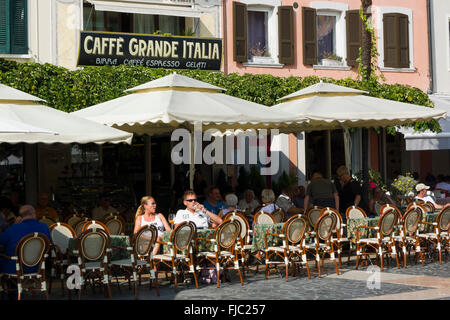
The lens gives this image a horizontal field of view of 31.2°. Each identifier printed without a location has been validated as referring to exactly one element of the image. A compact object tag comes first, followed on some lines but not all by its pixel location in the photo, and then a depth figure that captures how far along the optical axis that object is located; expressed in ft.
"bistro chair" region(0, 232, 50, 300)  32.58
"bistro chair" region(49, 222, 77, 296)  37.04
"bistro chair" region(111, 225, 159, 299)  36.06
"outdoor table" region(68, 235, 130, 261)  37.01
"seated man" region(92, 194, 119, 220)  48.73
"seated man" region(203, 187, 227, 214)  46.01
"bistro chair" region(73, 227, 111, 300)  34.91
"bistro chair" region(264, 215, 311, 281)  40.14
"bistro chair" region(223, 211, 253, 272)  41.20
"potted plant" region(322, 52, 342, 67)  75.87
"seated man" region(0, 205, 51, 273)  33.17
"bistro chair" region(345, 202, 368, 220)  46.49
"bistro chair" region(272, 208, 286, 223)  45.50
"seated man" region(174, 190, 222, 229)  40.52
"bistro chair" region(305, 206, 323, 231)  44.21
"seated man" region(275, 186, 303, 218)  51.19
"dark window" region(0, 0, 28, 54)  61.41
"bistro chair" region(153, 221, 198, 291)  37.22
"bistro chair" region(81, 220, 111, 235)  37.24
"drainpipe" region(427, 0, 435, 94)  81.46
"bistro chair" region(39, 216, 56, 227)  40.55
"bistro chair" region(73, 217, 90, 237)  39.91
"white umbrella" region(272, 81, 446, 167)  49.65
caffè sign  62.44
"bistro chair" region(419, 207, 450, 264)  45.87
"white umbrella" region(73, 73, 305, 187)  42.19
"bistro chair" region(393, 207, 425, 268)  44.41
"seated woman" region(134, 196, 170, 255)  39.52
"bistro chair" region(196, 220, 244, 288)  38.37
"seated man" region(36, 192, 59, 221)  46.49
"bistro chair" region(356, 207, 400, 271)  43.06
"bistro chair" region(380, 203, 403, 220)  43.99
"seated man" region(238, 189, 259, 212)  53.16
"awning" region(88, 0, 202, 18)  63.16
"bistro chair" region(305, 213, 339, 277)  41.45
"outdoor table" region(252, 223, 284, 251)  41.01
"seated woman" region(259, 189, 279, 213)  47.16
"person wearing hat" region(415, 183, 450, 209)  53.16
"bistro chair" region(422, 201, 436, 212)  49.49
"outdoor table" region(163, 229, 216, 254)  39.27
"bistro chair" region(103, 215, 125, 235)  41.27
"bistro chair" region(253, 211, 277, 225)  43.78
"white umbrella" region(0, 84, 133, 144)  34.91
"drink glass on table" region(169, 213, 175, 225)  41.85
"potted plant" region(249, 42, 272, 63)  72.18
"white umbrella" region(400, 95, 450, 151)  73.36
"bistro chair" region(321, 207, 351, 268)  43.09
